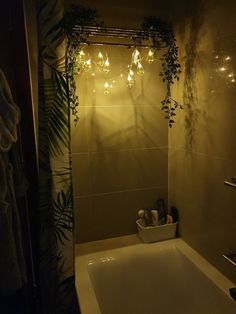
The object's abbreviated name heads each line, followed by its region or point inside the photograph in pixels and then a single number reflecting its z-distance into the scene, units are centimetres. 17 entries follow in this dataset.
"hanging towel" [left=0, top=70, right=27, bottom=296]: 116
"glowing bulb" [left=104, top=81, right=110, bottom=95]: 161
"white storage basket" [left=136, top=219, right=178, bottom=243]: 171
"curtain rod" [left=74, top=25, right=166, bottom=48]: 147
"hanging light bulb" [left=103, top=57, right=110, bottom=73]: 150
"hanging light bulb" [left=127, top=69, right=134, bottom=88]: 162
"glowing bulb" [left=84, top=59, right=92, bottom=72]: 150
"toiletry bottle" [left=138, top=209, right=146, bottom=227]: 177
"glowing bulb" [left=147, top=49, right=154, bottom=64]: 155
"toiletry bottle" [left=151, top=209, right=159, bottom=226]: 175
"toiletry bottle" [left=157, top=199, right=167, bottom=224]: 179
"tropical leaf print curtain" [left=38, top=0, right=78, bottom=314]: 106
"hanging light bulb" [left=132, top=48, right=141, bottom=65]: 149
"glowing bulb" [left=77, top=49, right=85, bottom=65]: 147
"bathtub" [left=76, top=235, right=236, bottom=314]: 136
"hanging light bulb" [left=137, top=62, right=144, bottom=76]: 153
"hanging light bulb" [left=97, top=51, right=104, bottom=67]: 152
